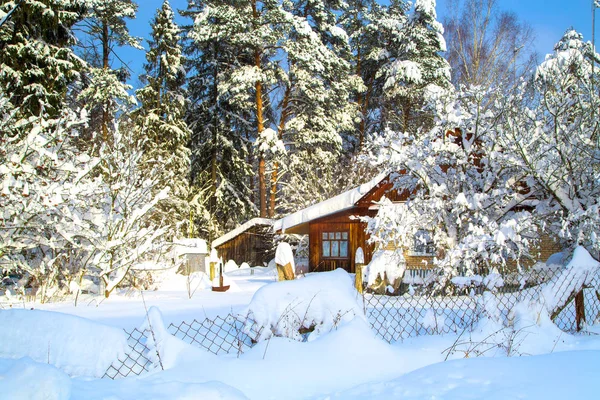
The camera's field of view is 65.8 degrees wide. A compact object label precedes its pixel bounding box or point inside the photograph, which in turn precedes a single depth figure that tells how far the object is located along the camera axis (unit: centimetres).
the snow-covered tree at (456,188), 1005
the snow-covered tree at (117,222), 991
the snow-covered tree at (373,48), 2809
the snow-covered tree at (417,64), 2594
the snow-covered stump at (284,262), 1026
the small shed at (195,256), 1750
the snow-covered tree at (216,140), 2680
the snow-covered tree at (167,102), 2436
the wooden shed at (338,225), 1802
